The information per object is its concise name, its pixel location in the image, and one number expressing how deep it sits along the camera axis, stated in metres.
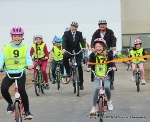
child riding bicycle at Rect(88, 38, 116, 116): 8.98
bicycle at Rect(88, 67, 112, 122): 8.40
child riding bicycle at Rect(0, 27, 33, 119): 8.41
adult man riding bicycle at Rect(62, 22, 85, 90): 13.55
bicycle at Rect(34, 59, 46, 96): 13.55
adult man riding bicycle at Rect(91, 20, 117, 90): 12.30
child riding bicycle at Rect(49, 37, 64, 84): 15.89
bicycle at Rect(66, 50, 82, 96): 13.04
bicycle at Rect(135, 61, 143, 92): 14.24
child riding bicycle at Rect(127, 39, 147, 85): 14.95
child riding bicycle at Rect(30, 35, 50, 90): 14.01
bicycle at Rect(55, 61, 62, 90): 15.21
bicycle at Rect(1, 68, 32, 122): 7.98
